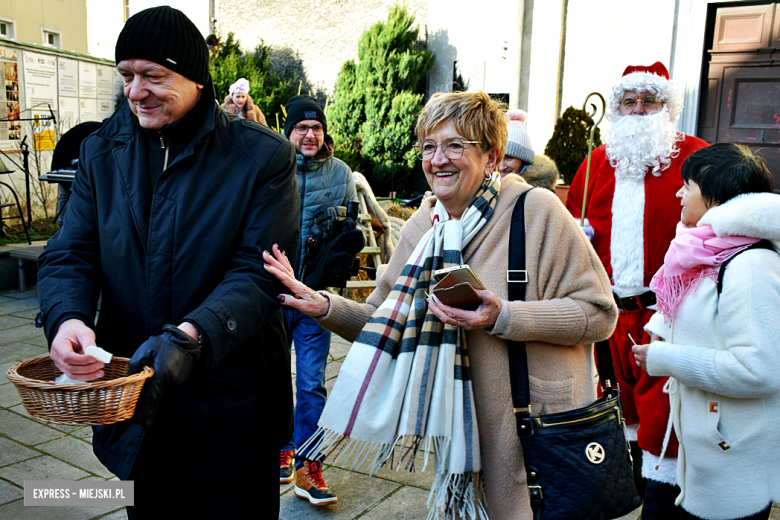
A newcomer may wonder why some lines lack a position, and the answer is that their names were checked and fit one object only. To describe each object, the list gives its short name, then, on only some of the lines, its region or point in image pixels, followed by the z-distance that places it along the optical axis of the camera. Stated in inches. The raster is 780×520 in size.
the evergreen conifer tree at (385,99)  532.1
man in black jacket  76.4
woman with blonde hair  79.8
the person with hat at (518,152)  161.5
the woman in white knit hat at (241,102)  255.9
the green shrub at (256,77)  590.2
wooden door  313.9
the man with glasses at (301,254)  143.6
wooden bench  313.1
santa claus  131.2
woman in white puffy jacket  85.1
